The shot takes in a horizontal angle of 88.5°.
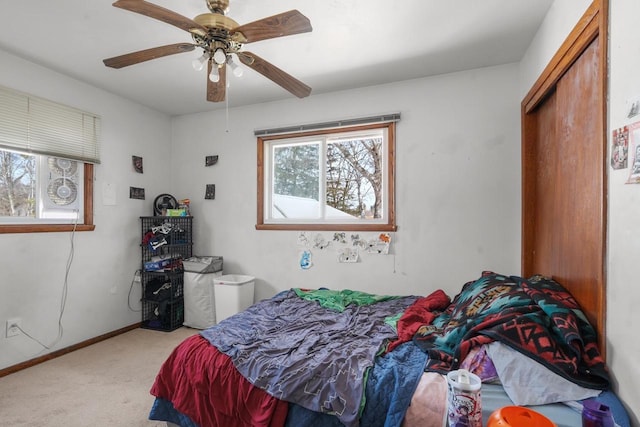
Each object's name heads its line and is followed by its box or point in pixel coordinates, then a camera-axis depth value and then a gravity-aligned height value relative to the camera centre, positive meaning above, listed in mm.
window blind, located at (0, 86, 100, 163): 2531 +711
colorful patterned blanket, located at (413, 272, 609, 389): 1248 -510
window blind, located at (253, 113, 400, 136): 3020 +867
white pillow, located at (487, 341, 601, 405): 1192 -638
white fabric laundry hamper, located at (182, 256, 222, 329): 3457 -851
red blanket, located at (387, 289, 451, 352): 1845 -664
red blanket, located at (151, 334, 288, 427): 1496 -877
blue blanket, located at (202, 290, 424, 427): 1440 -727
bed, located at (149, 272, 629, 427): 1251 -716
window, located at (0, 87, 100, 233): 2562 +409
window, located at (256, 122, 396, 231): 3139 +340
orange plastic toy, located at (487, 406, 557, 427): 920 -591
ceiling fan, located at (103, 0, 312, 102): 1494 +886
